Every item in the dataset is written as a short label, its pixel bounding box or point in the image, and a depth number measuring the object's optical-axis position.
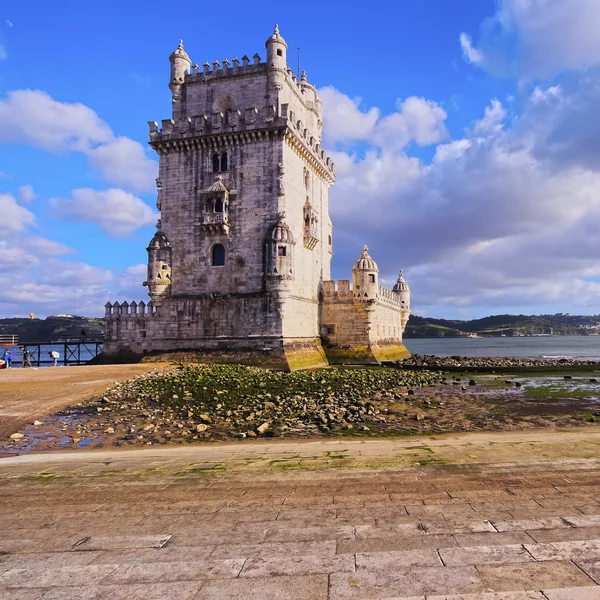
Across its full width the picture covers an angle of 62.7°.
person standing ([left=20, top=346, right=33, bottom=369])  36.59
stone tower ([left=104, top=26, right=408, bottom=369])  29.88
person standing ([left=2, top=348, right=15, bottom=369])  33.59
